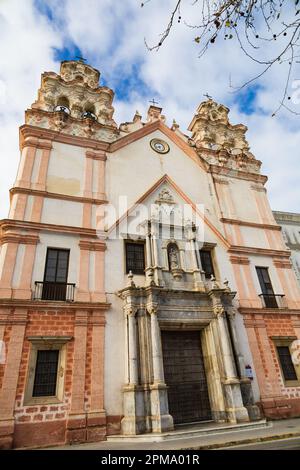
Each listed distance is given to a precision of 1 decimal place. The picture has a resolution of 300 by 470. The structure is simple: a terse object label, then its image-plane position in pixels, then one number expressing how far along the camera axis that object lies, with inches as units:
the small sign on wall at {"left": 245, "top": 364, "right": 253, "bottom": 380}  436.7
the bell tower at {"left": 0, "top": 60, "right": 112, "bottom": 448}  328.8
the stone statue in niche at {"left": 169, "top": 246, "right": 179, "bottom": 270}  490.3
